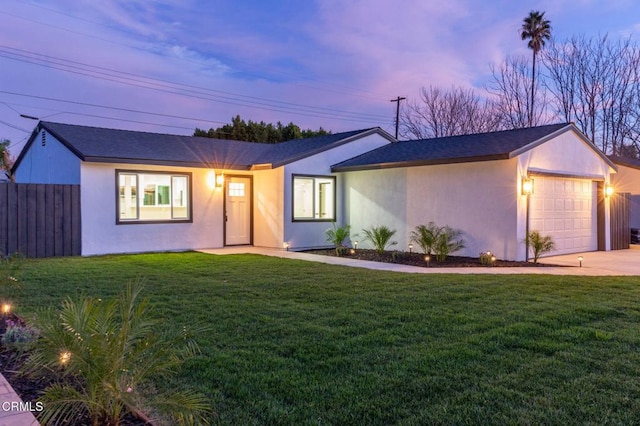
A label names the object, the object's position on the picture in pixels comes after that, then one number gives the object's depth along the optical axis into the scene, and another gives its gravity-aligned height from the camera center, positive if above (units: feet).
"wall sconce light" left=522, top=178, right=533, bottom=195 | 36.21 +2.70
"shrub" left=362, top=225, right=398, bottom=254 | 41.14 -1.42
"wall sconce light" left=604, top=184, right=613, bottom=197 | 46.32 +2.97
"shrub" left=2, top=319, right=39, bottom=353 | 12.42 -3.12
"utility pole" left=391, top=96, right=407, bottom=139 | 93.61 +23.16
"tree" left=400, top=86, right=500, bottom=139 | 91.76 +21.38
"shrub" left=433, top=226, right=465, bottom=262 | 37.14 -1.74
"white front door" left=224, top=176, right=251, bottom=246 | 46.50 +1.10
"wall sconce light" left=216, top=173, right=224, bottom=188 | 45.09 +3.94
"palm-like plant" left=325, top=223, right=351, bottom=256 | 43.06 -1.38
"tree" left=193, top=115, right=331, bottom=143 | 92.94 +17.86
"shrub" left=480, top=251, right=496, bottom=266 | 34.83 -2.82
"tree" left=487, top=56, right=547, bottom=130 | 87.51 +24.51
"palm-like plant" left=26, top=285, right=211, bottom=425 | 8.49 -2.71
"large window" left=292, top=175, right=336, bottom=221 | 45.92 +2.35
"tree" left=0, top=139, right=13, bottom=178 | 75.92 +10.62
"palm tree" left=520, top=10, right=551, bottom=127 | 87.92 +35.62
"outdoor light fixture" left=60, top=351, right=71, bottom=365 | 8.96 -2.61
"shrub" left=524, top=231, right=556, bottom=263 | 35.65 -1.74
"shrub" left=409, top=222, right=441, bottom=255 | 37.88 -1.29
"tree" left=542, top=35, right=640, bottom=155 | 79.56 +23.62
